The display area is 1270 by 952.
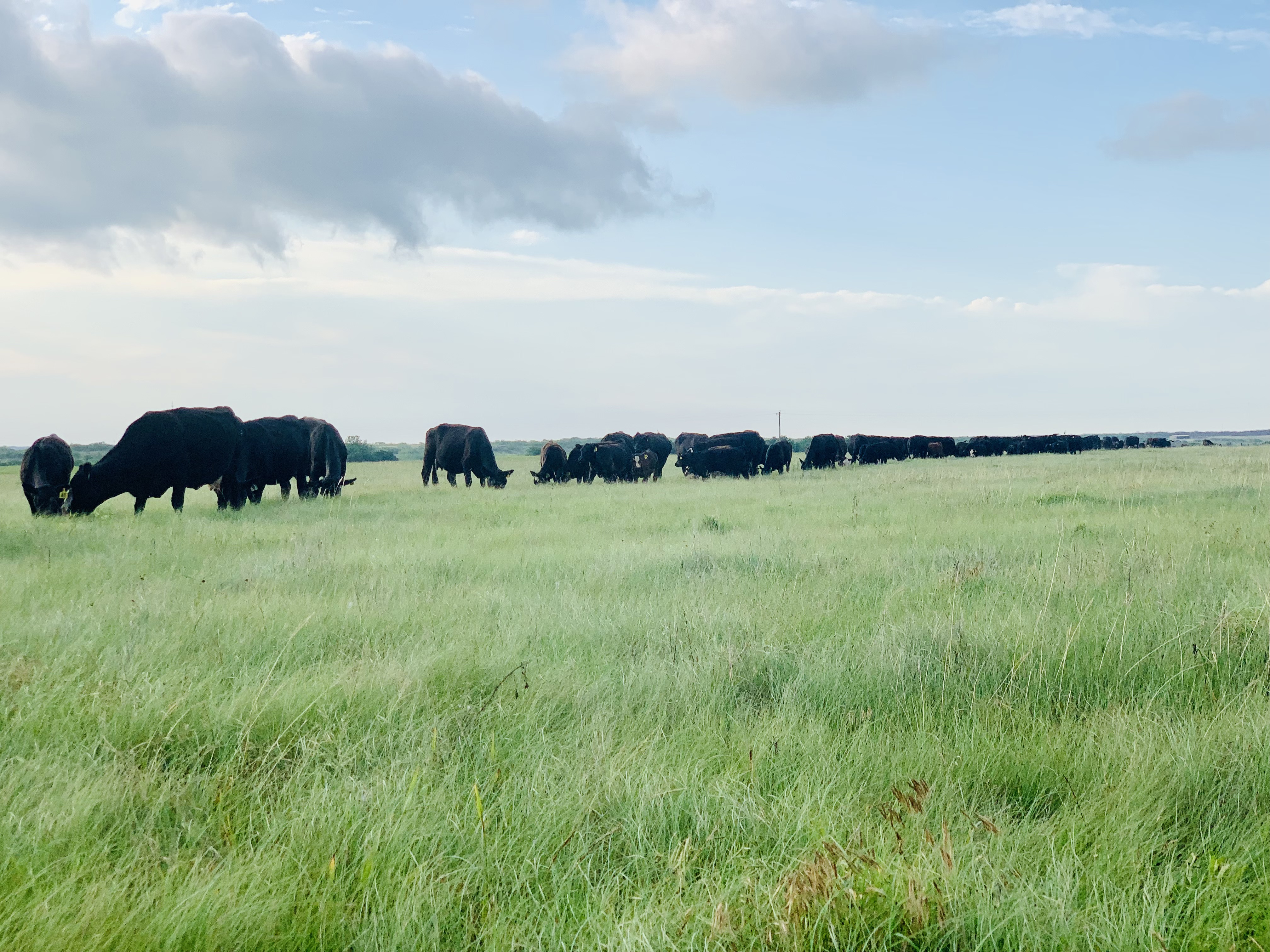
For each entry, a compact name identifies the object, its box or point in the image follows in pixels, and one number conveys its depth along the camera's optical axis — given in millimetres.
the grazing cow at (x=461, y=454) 27094
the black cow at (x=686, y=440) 58969
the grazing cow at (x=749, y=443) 36312
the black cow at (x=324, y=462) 20391
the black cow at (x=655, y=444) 47375
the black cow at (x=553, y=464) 29875
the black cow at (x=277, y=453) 18234
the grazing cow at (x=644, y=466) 31438
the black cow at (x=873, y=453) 52875
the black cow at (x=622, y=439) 47094
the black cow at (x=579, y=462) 30672
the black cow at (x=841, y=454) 48000
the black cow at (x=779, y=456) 38312
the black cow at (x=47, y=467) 14766
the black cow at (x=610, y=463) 30688
